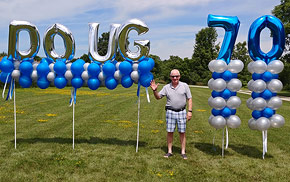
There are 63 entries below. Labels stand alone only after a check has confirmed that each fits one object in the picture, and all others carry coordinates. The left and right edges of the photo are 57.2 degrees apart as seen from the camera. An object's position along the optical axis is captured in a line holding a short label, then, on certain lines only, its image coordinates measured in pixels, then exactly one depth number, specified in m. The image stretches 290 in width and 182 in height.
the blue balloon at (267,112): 5.70
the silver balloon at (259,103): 5.60
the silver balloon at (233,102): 5.66
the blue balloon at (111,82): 5.94
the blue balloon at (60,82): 6.12
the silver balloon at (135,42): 5.75
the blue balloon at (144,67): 5.75
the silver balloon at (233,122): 5.73
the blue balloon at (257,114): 5.78
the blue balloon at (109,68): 5.85
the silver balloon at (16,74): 6.18
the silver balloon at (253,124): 5.80
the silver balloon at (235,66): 5.61
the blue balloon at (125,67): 5.77
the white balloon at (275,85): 5.53
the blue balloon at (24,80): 6.22
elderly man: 5.59
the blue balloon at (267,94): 5.64
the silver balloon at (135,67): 5.87
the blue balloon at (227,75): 5.65
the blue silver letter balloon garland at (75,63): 5.84
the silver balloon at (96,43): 5.91
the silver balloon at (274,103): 5.63
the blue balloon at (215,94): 5.75
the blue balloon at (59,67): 6.02
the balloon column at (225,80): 5.61
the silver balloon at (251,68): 5.65
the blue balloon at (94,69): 5.92
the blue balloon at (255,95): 5.74
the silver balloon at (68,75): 6.12
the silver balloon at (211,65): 5.62
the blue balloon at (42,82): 6.18
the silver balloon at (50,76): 6.15
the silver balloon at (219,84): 5.58
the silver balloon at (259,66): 5.52
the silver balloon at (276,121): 5.73
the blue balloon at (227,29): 5.64
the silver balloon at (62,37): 6.00
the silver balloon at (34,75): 6.22
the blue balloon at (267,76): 5.59
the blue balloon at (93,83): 6.01
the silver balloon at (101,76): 6.02
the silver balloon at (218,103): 5.64
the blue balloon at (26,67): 6.09
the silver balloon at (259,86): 5.55
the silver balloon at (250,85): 5.73
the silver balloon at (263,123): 5.65
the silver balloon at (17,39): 5.96
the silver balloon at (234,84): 5.59
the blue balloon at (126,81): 5.88
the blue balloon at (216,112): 5.82
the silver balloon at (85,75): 6.04
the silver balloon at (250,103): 5.76
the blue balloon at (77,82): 6.10
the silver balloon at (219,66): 5.56
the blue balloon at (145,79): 5.82
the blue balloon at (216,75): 5.72
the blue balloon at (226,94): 5.70
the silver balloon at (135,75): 5.84
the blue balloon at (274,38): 5.64
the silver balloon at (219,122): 5.73
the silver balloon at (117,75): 5.93
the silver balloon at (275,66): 5.51
